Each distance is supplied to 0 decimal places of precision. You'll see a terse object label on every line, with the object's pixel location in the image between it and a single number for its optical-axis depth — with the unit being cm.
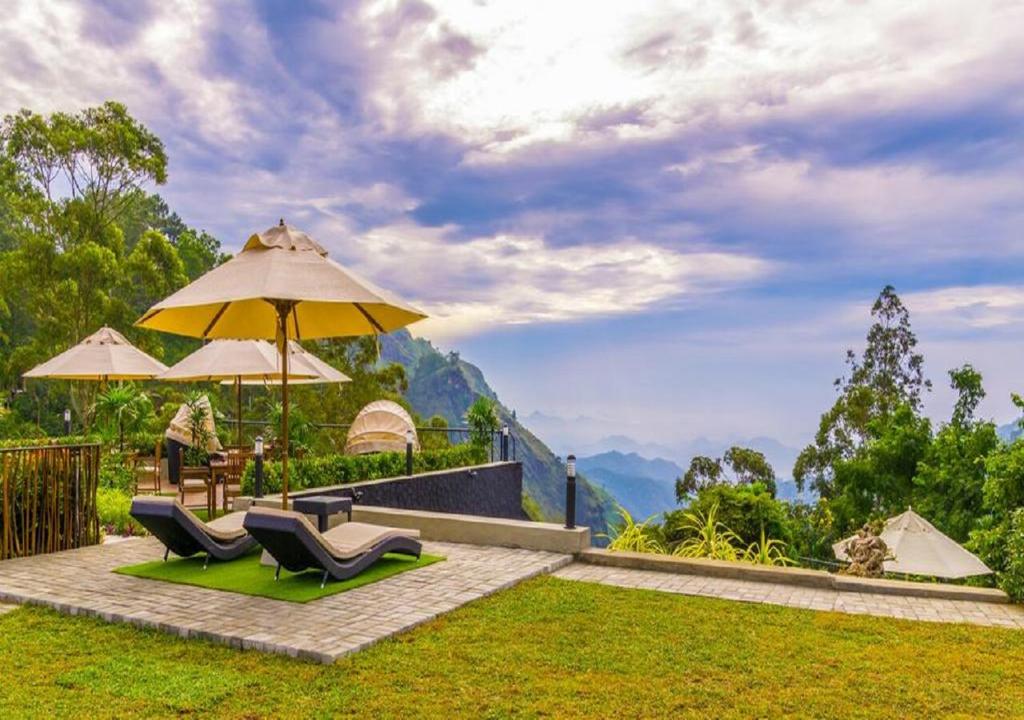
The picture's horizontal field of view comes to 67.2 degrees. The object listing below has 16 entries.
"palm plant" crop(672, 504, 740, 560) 873
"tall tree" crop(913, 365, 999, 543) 1548
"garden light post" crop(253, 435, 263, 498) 976
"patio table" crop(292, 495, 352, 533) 727
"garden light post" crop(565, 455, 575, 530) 802
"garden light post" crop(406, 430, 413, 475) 1316
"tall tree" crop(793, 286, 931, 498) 3072
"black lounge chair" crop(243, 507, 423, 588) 615
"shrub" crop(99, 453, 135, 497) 1252
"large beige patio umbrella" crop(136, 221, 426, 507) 666
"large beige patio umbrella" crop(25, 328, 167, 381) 1506
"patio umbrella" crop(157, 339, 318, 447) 1391
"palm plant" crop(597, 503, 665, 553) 895
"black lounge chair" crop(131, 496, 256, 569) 701
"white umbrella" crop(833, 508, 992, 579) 1023
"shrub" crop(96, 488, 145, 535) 954
